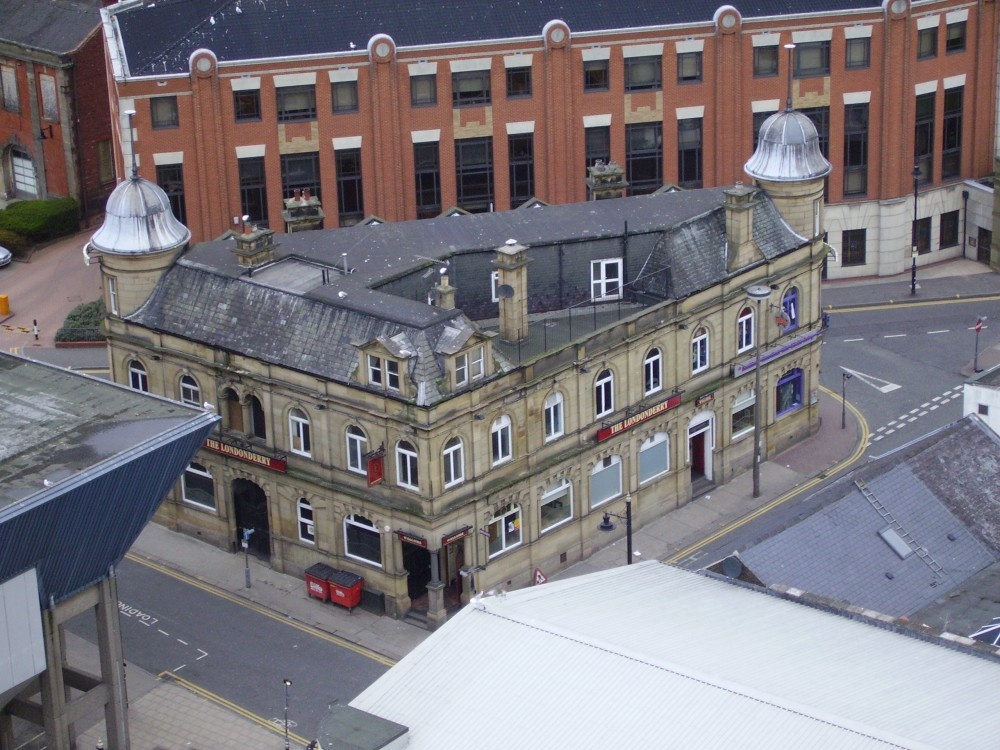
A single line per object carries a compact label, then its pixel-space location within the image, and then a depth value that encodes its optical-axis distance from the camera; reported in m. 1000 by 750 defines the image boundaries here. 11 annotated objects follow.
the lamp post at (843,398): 112.19
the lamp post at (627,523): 94.62
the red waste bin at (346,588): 94.75
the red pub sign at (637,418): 98.50
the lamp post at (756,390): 98.75
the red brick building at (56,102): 135.38
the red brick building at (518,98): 117.69
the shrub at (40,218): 134.38
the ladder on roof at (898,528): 82.56
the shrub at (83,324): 121.38
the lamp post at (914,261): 126.25
